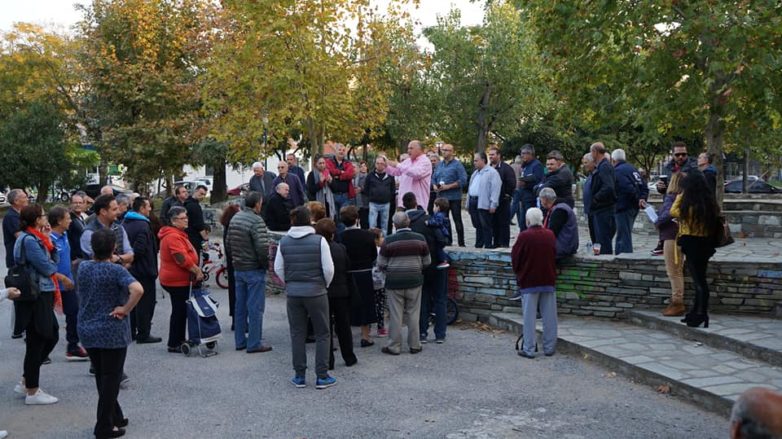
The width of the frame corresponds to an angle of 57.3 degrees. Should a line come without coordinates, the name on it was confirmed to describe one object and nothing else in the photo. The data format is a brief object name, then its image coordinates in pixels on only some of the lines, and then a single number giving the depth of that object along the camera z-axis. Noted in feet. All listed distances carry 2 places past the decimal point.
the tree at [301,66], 56.90
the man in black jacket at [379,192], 42.65
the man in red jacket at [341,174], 44.04
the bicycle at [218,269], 44.60
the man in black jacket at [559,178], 35.19
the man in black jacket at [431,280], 29.63
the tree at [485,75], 117.39
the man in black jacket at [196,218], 38.78
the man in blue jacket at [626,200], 35.24
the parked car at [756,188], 142.10
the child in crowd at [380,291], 30.01
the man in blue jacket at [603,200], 34.78
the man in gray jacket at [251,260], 28.81
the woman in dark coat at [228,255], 32.96
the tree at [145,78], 90.79
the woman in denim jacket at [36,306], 22.11
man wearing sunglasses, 33.30
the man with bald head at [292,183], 42.75
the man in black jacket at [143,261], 29.89
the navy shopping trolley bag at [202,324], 28.30
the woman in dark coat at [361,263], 28.73
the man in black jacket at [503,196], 39.52
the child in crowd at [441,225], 29.71
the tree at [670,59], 33.81
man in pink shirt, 41.68
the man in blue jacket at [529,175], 38.81
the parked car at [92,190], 125.85
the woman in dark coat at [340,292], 26.27
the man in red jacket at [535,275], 27.14
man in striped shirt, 27.71
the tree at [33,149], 106.22
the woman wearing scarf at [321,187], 44.14
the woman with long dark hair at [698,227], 26.55
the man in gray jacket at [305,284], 24.25
